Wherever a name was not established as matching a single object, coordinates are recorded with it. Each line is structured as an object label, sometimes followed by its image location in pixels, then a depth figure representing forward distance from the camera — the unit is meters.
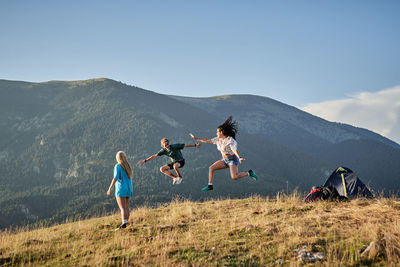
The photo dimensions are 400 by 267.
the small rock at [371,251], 6.02
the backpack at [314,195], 12.62
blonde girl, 10.08
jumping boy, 11.76
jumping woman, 10.58
